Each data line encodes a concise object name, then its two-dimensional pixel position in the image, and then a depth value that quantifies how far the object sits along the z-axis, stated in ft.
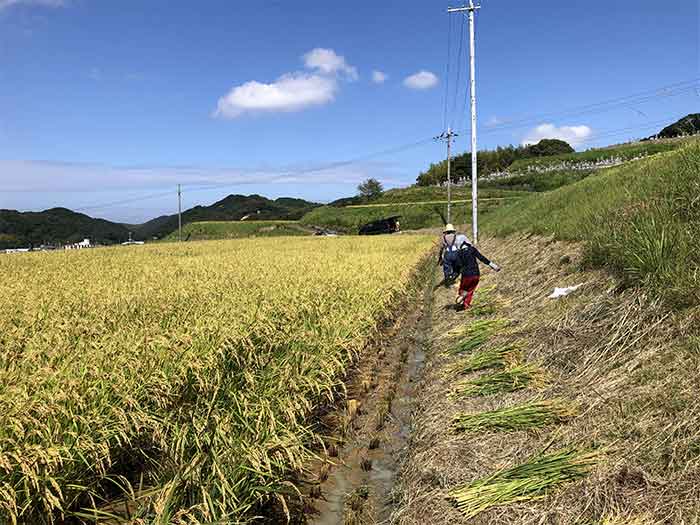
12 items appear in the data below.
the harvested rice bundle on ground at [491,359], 17.31
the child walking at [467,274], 29.89
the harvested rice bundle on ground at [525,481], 9.67
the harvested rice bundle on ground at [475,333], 21.38
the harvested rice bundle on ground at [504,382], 14.97
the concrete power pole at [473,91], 63.72
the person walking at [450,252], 35.37
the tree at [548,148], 419.74
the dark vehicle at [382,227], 159.12
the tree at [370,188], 404.98
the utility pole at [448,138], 154.40
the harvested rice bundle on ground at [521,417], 12.25
